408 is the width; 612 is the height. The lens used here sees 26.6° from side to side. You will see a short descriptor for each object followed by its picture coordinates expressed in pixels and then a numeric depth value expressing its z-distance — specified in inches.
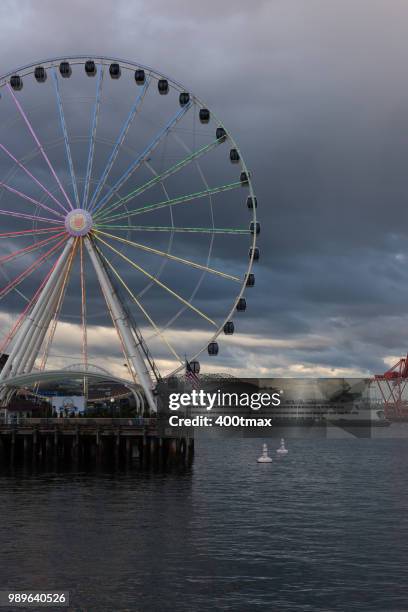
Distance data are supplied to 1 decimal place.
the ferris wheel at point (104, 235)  2405.3
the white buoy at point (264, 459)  3208.7
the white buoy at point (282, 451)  3838.1
